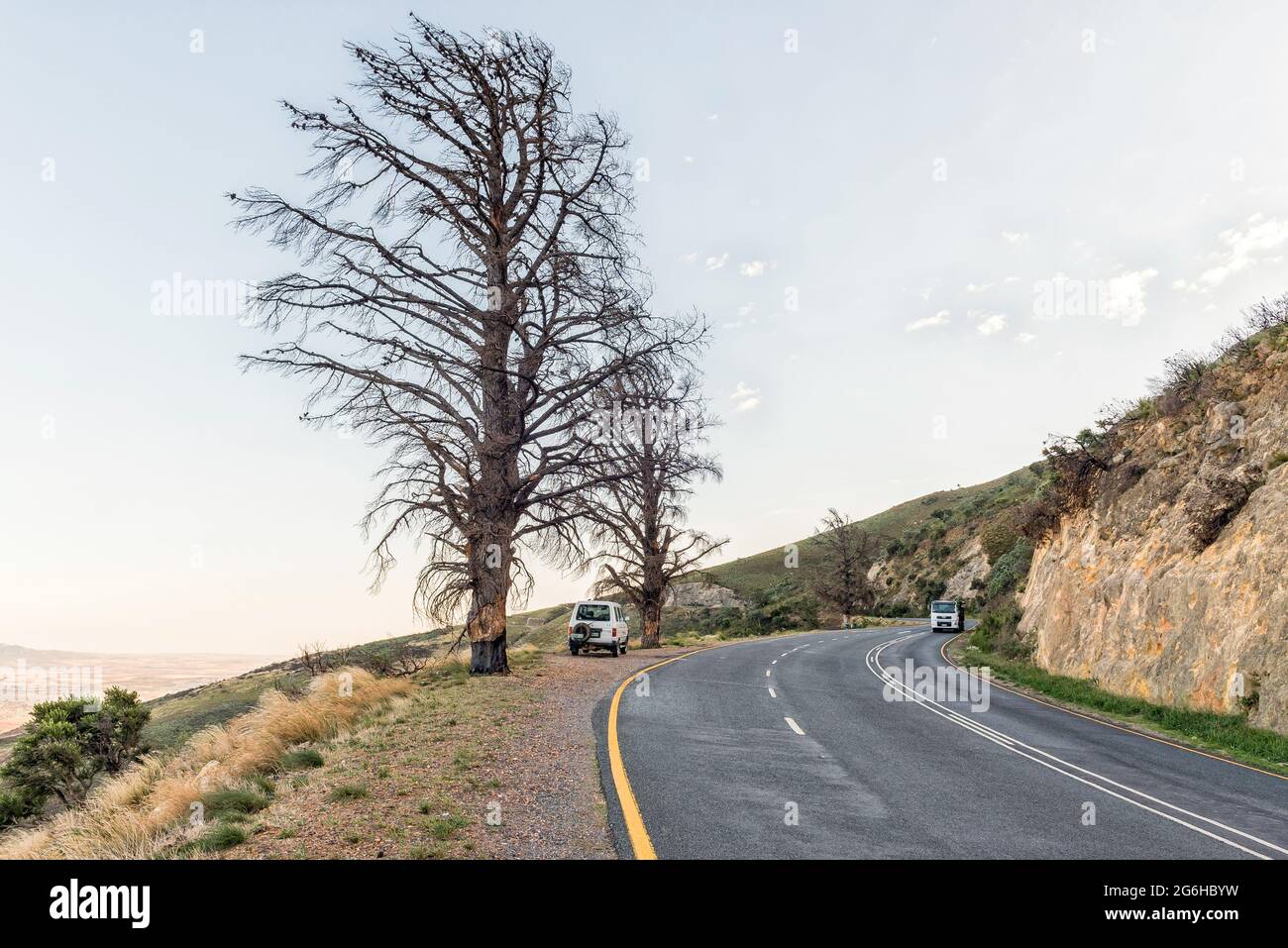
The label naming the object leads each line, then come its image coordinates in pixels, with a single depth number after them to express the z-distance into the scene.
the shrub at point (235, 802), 7.29
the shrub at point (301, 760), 9.49
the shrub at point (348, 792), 7.30
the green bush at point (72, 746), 21.94
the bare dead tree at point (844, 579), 70.19
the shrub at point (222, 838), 5.89
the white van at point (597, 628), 27.94
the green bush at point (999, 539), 64.81
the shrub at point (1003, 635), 28.34
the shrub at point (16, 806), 20.89
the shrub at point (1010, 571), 42.07
